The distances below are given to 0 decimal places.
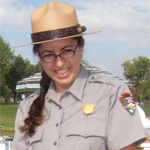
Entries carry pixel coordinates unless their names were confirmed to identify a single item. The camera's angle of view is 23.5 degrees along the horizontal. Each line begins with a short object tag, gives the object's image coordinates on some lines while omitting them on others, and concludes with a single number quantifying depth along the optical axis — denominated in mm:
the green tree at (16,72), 52125
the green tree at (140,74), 52181
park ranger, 1729
